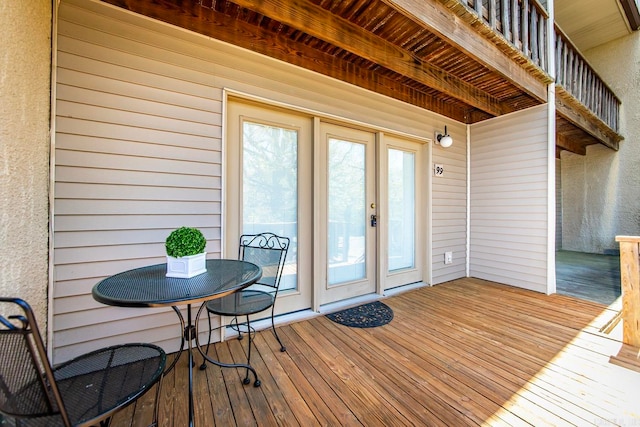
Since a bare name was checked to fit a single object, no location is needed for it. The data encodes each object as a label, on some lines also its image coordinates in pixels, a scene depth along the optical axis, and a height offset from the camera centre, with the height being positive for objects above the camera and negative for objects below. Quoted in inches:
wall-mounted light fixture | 143.6 +42.6
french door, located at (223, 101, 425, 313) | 95.4 +6.4
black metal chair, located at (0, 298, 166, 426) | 28.3 -25.8
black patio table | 43.2 -14.2
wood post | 82.0 -24.5
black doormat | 98.8 -41.6
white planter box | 55.4 -11.6
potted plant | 54.8 -8.5
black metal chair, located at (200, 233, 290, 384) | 70.2 -23.5
